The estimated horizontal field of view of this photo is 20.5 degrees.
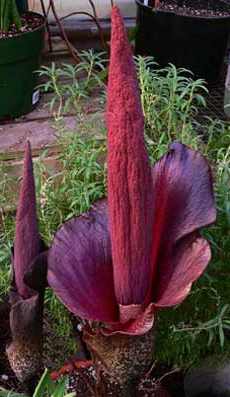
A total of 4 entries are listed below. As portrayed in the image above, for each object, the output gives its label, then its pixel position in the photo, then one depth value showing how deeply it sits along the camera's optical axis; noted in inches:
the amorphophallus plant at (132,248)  23.9
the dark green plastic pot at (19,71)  67.1
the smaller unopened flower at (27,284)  28.0
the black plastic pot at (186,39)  75.0
